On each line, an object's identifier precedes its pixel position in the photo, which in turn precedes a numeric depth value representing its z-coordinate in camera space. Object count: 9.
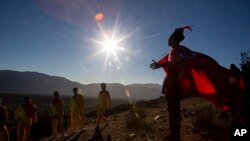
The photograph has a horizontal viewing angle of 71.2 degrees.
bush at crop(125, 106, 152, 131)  7.17
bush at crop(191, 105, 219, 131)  5.51
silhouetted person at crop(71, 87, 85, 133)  8.59
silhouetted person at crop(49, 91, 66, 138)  8.35
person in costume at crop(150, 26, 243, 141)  3.16
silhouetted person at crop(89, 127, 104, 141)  6.78
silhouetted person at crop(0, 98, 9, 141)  6.31
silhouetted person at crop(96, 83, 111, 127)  8.79
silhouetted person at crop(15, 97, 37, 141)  7.30
